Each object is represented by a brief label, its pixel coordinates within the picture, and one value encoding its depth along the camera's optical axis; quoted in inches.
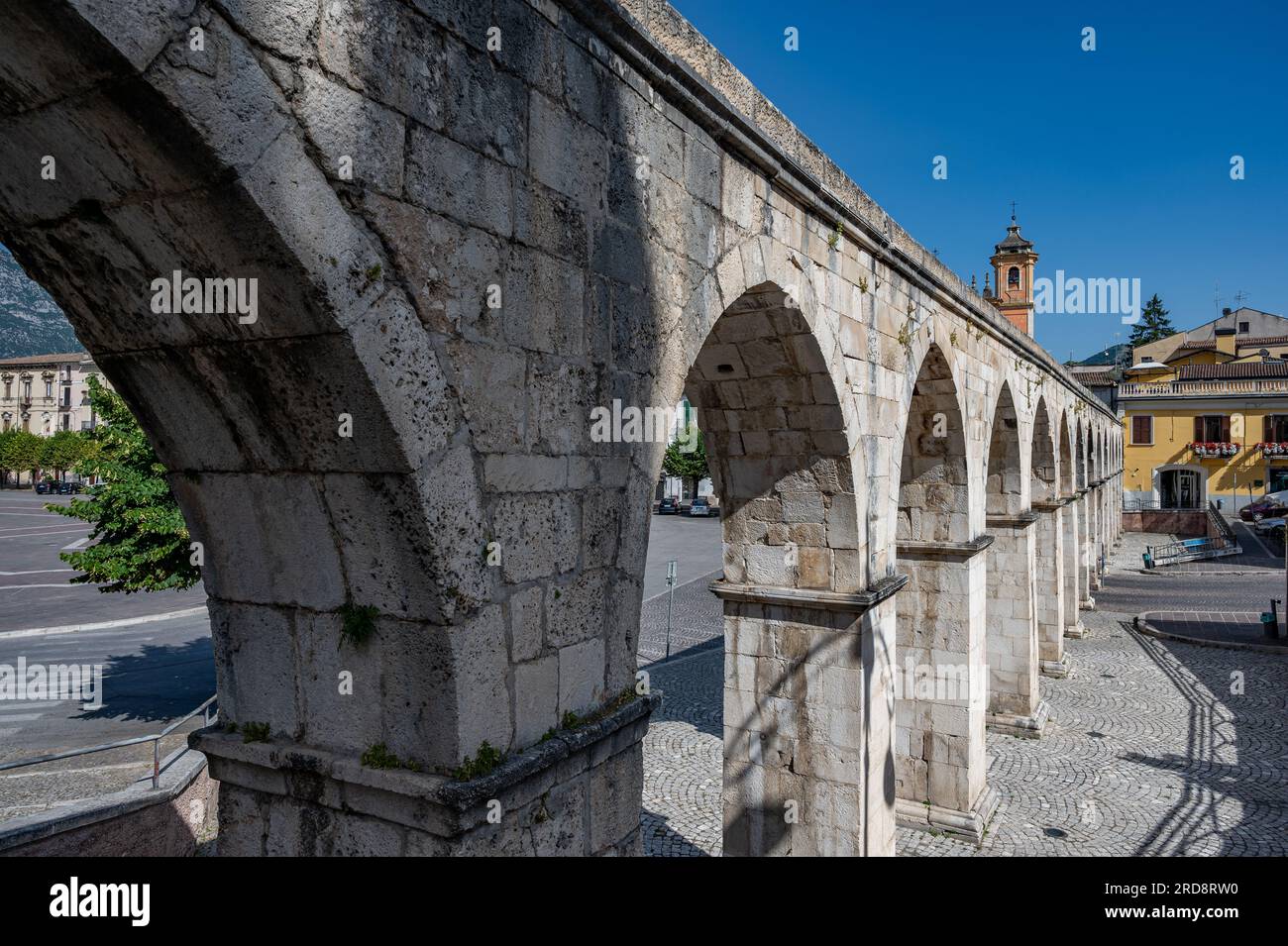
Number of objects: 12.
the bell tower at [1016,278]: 1299.2
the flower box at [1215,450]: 1380.4
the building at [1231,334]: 1763.0
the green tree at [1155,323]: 2305.6
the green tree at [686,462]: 1732.3
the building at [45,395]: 2375.7
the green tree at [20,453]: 2026.3
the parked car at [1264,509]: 1248.2
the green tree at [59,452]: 1930.4
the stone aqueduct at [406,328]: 74.8
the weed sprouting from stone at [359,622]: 95.7
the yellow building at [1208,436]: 1368.1
